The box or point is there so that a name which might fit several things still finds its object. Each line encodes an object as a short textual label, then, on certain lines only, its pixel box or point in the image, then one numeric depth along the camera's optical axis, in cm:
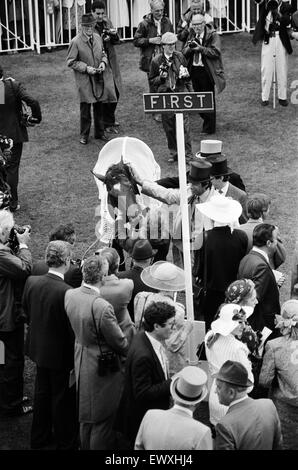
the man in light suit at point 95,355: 697
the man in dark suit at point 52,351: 731
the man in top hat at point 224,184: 930
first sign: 739
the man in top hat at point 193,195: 892
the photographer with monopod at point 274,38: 1420
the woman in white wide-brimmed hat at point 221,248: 829
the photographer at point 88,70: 1310
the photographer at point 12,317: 773
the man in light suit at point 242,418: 604
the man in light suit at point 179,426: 575
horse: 909
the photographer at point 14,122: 1120
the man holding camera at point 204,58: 1336
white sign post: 741
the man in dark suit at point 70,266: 772
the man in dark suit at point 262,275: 791
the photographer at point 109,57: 1345
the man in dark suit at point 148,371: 655
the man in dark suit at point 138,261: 776
